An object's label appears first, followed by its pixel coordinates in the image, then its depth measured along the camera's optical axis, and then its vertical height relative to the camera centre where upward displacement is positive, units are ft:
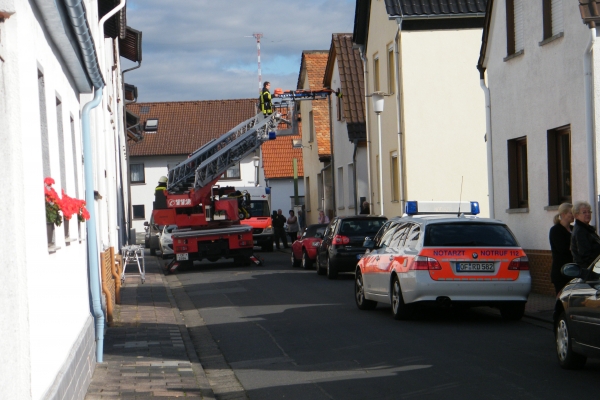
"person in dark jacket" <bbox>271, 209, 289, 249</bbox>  135.13 -5.91
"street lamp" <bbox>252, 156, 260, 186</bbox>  191.42 +3.15
